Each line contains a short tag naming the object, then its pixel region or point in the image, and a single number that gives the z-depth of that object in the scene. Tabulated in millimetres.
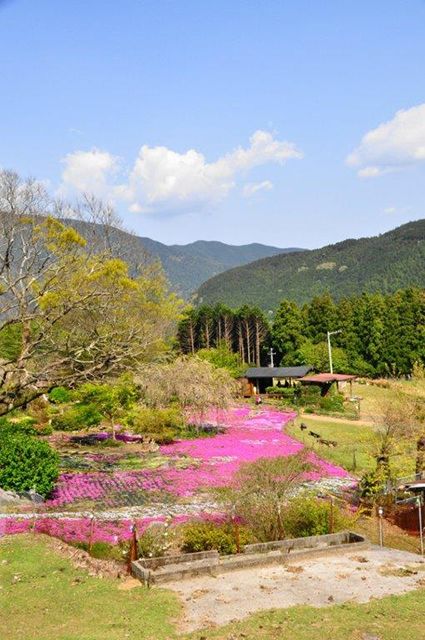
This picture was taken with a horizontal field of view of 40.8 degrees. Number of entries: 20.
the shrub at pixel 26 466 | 19797
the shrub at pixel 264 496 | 15789
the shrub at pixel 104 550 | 14461
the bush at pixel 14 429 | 24238
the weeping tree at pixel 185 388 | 35312
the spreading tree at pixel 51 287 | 20291
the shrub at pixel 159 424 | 32625
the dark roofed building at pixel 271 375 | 60500
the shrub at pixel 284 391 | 54391
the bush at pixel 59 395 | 44438
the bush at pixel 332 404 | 46969
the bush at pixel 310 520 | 15859
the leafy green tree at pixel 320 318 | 74688
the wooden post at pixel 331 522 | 15375
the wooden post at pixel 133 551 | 12742
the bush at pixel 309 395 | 48750
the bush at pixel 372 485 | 20897
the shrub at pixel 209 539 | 14336
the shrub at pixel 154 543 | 13680
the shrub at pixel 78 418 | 33531
